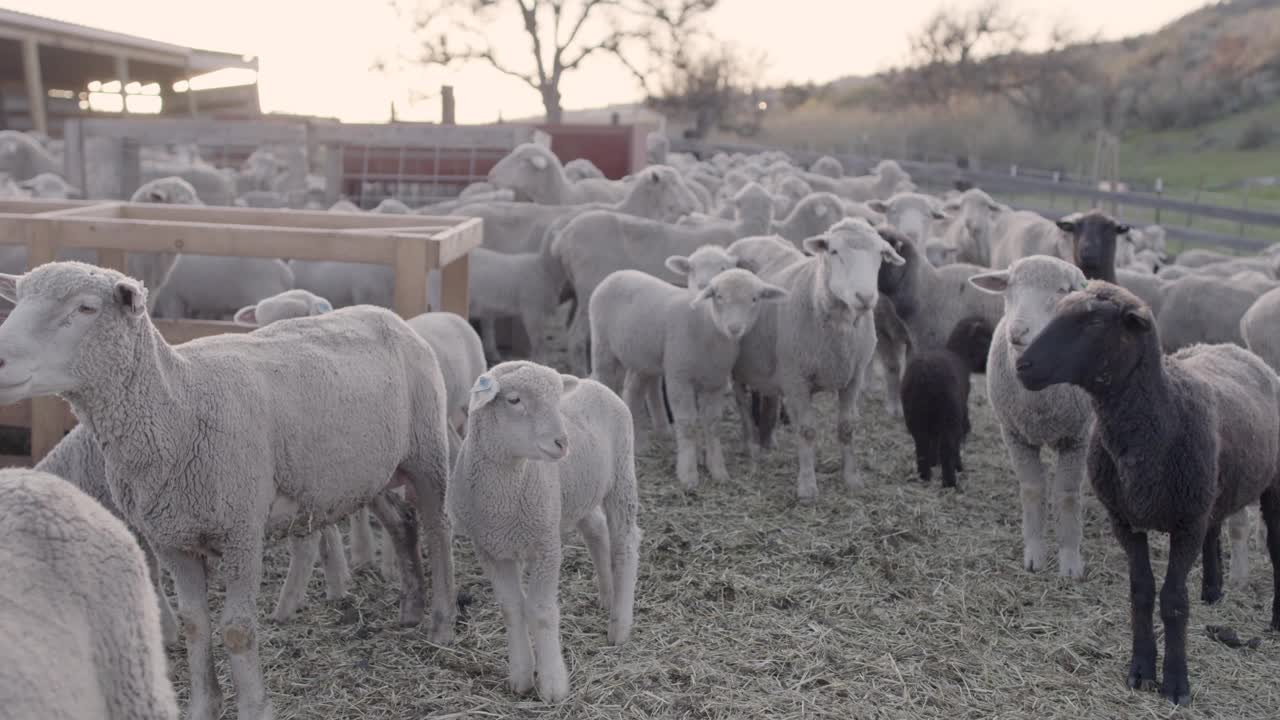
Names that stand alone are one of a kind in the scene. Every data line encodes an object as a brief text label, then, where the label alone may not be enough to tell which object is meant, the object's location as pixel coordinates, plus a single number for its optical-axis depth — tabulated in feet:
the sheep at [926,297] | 27.66
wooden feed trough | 18.01
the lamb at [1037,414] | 18.43
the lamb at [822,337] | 22.44
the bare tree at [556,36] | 107.55
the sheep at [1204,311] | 27.76
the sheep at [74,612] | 7.51
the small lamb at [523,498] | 13.58
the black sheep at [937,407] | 23.34
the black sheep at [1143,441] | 14.44
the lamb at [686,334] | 22.17
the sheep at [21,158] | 49.01
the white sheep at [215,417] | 11.07
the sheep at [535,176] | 38.78
